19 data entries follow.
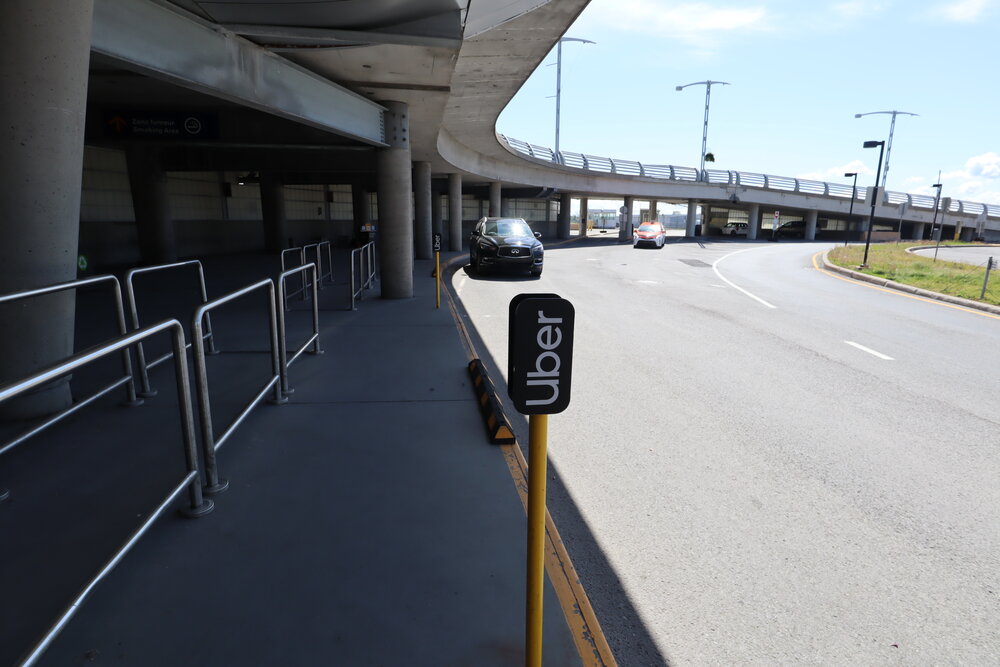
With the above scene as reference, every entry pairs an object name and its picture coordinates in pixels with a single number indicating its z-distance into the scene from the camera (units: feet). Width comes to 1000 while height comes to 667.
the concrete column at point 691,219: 175.16
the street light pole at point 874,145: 68.69
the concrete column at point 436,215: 105.25
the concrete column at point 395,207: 37.86
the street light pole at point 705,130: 173.78
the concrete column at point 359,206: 104.62
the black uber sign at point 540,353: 6.23
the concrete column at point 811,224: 182.70
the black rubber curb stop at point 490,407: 15.08
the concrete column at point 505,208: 159.74
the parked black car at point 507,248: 54.19
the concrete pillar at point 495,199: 108.99
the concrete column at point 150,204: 55.42
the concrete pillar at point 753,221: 174.34
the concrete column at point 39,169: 13.61
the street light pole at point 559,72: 143.19
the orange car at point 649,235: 105.40
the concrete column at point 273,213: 82.17
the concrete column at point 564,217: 143.64
